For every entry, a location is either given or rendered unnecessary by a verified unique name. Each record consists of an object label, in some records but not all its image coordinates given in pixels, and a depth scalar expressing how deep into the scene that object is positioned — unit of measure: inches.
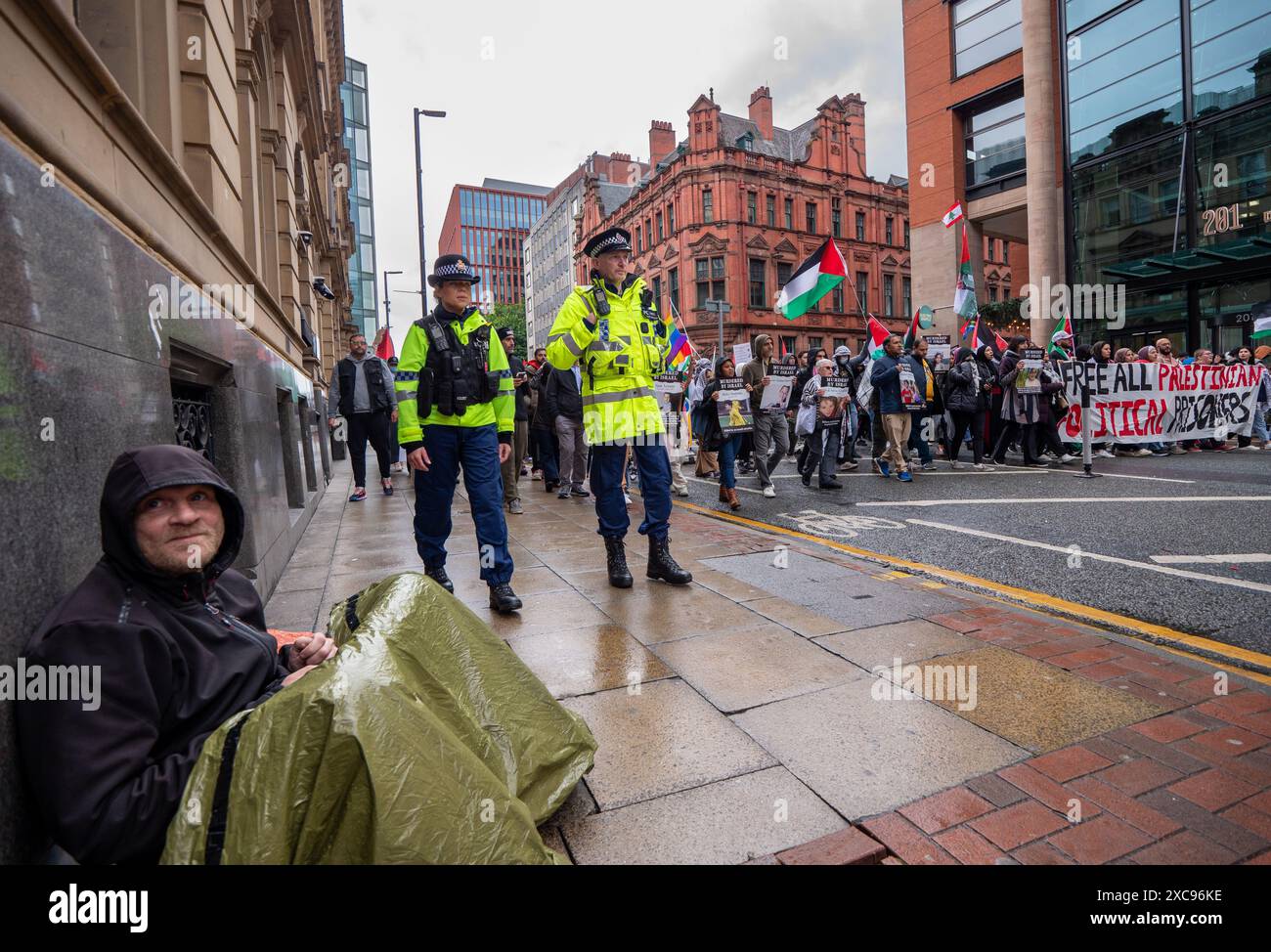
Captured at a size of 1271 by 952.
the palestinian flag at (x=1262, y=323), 592.1
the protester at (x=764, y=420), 334.3
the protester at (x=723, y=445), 324.8
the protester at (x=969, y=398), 462.0
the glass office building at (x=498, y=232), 4367.6
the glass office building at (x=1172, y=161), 714.8
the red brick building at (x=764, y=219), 1841.8
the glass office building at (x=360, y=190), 1845.5
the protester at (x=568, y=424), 353.7
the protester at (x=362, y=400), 373.4
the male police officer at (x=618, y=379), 183.0
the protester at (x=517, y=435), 333.7
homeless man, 54.6
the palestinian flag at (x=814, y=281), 397.4
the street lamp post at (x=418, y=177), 759.1
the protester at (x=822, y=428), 358.6
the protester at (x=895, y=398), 379.2
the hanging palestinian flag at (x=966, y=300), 554.6
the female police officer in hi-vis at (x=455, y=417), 169.3
